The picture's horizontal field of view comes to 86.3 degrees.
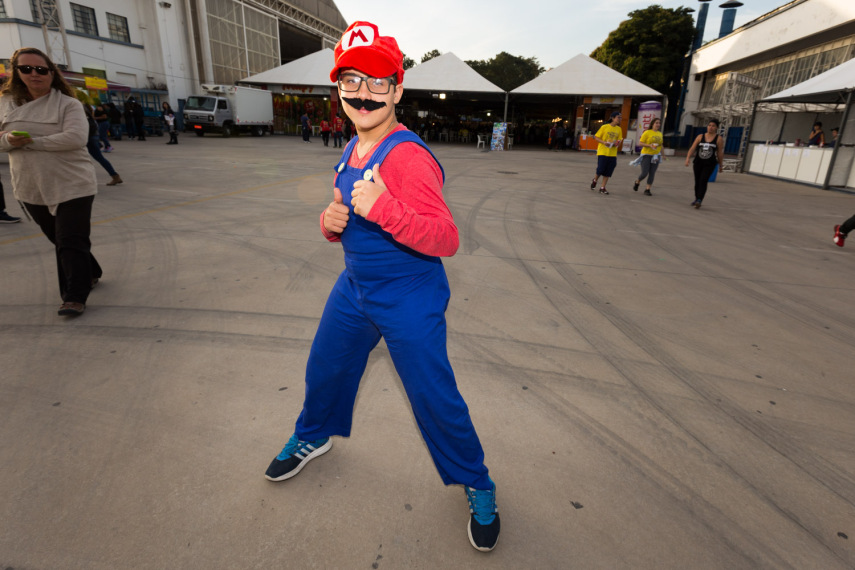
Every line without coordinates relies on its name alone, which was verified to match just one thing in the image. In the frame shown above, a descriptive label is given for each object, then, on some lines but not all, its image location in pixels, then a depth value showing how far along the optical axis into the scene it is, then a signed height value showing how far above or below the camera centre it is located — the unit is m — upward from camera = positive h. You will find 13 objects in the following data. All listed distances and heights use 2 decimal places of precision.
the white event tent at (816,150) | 12.26 -0.04
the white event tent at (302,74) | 29.86 +4.00
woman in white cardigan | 3.24 -0.20
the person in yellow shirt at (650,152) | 9.87 -0.15
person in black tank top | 8.73 -0.18
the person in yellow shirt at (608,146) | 9.80 -0.04
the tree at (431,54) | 76.69 +13.81
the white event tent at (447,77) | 26.27 +3.55
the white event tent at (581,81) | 25.92 +3.41
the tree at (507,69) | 65.44 +10.22
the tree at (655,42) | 35.56 +7.85
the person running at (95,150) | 8.46 -0.33
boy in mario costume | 1.44 -0.42
